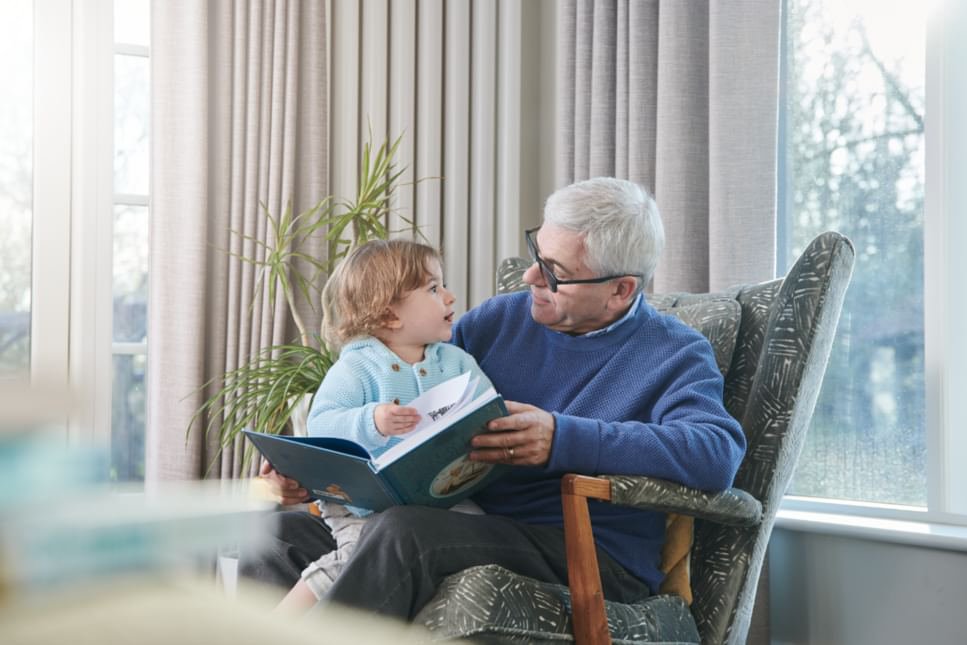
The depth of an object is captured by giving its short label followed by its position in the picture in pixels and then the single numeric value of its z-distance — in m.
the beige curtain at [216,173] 3.02
